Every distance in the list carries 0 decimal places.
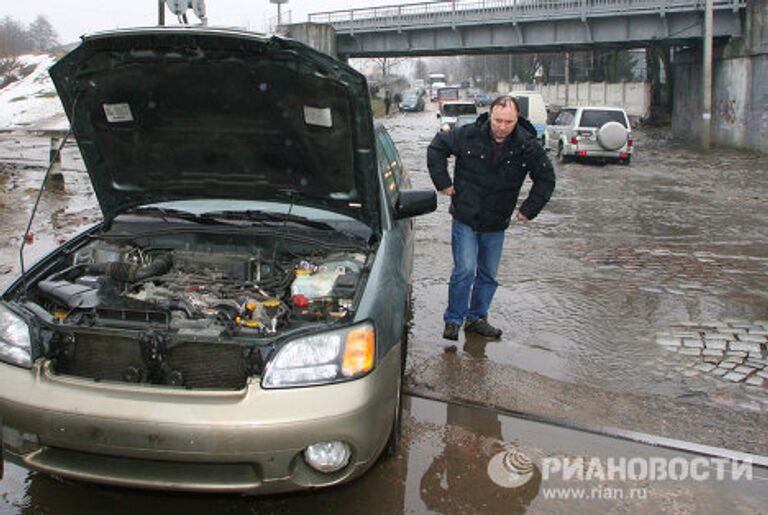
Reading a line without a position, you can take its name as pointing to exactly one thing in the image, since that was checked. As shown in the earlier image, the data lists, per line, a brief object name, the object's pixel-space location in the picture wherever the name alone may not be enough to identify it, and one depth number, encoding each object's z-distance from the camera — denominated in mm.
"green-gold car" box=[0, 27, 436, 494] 2576
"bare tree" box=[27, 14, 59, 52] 85450
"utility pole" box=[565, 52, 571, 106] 54531
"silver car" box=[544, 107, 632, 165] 18391
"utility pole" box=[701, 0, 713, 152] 23219
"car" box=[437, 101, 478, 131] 28188
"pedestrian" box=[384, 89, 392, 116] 57781
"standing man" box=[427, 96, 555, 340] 4684
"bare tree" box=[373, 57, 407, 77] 79438
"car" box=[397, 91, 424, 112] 60309
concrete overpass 27500
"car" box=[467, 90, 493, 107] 54903
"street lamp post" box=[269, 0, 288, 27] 42438
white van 26625
